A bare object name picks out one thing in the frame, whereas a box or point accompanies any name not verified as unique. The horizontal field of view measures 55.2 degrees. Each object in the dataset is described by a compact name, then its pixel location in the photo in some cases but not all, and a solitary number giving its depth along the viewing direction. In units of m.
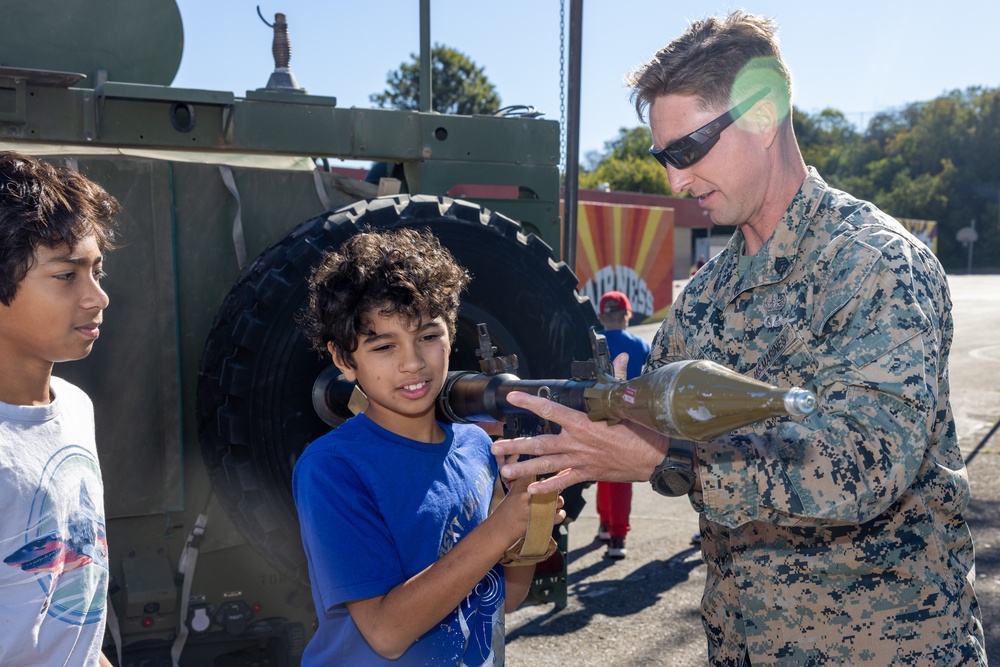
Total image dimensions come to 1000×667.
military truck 2.86
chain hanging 5.35
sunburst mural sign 17.61
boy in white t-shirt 1.79
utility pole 5.52
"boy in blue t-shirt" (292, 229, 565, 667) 1.77
